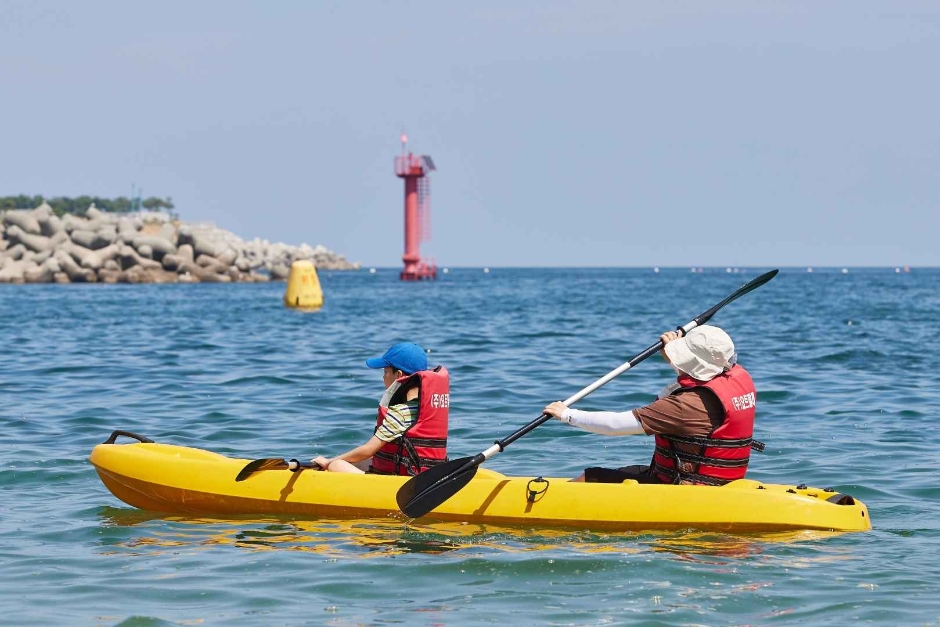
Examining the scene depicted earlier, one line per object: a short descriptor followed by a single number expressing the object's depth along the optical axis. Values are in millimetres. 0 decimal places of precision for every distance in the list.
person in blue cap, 15586
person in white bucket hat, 14141
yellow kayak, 14594
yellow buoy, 75062
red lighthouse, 142500
